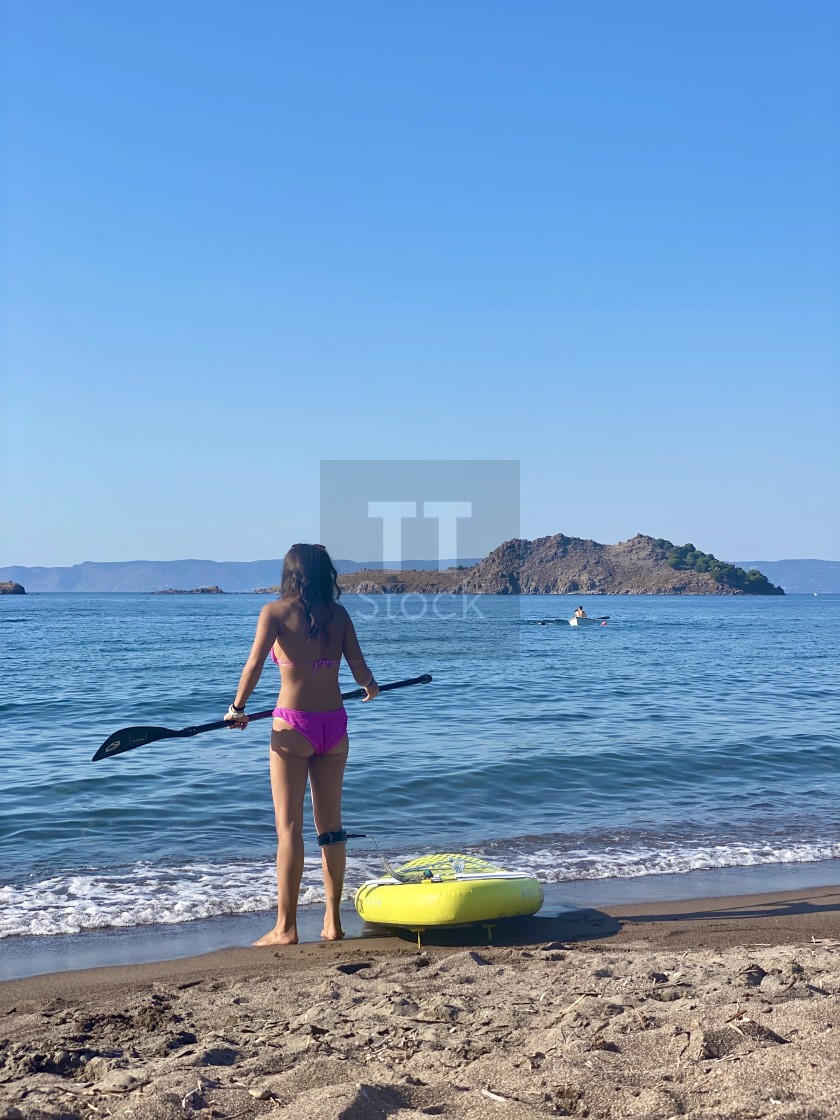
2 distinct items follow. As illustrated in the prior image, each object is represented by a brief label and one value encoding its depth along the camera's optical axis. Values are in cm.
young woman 548
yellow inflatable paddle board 546
